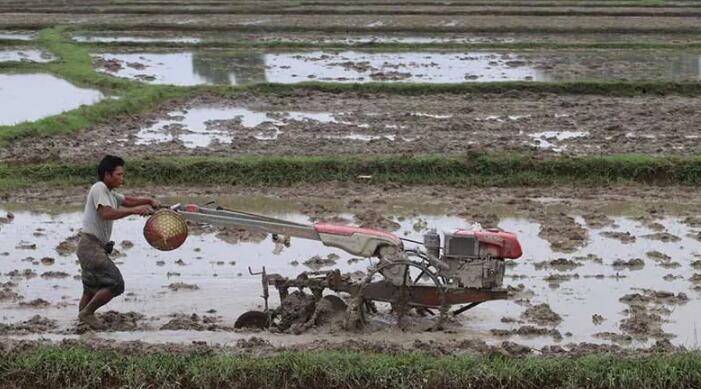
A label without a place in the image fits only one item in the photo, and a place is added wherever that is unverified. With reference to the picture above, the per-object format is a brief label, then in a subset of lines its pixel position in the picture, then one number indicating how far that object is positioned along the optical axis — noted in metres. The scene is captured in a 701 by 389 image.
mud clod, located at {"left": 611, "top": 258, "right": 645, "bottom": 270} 14.21
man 11.57
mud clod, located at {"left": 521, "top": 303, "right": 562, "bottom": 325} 12.01
